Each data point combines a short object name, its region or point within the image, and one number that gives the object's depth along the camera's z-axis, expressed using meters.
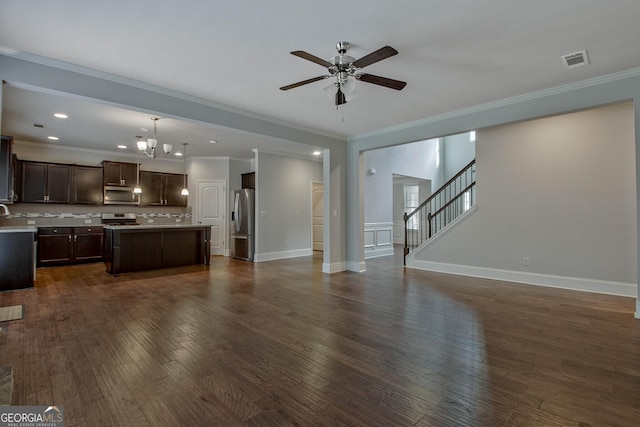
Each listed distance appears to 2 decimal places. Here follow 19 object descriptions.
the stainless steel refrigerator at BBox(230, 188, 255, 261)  7.40
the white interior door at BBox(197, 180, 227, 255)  8.47
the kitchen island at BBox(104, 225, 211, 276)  5.58
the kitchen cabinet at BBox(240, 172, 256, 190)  7.97
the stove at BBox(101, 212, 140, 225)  7.48
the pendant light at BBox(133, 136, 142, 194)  7.64
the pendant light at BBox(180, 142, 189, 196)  7.74
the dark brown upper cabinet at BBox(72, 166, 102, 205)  6.98
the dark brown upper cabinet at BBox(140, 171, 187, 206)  7.87
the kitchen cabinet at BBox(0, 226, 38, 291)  4.39
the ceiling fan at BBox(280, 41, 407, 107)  2.76
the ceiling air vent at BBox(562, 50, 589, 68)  2.95
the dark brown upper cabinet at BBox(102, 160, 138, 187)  7.32
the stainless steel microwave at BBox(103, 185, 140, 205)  7.38
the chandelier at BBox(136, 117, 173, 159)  5.09
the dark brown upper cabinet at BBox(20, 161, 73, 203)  6.43
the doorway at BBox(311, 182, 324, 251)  9.63
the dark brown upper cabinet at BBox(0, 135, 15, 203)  4.64
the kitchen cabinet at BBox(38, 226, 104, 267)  6.36
